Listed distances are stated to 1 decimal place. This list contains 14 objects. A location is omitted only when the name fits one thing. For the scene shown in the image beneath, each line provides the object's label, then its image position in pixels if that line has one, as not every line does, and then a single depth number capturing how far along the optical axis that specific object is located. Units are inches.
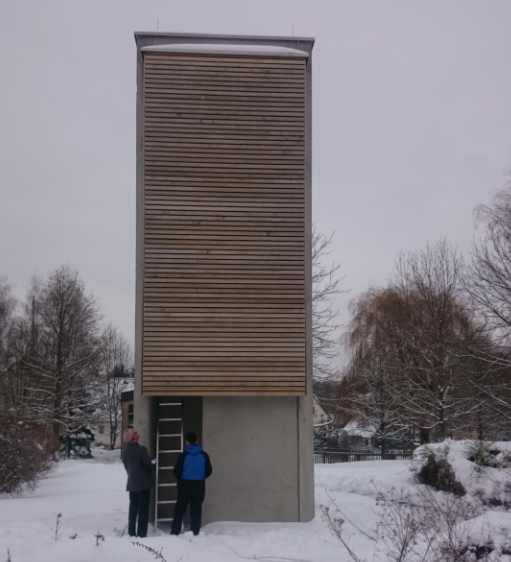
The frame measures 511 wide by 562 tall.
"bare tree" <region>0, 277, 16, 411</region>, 1434.5
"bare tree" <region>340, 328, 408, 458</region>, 1208.8
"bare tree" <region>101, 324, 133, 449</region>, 1640.0
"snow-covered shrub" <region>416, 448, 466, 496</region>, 600.7
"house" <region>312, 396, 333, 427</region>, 2605.8
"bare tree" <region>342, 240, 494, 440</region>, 1041.8
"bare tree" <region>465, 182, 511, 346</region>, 864.9
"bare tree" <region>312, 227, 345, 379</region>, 1148.5
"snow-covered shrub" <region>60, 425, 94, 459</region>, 1583.4
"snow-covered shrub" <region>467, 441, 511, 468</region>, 585.0
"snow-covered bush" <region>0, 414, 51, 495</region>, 613.3
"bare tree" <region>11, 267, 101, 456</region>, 1338.6
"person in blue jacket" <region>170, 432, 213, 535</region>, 411.5
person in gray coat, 401.4
